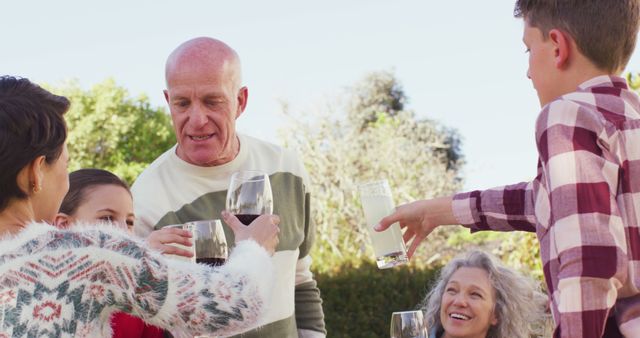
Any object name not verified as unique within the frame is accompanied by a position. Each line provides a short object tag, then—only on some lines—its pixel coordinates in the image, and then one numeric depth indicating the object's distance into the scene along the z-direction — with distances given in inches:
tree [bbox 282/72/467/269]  768.3
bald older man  159.0
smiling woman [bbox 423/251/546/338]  211.8
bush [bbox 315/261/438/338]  441.1
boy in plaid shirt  89.6
